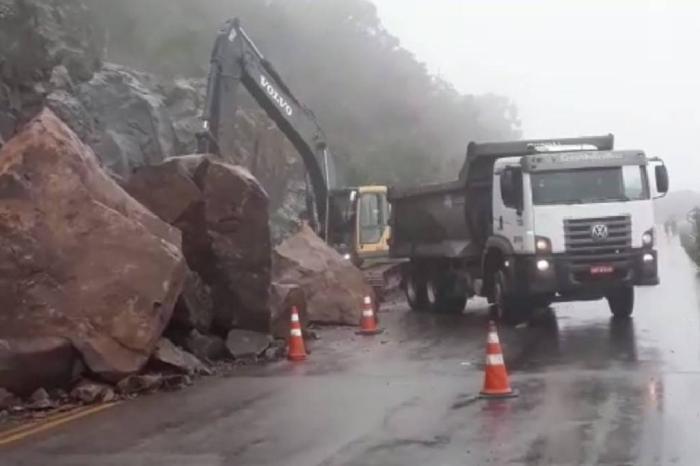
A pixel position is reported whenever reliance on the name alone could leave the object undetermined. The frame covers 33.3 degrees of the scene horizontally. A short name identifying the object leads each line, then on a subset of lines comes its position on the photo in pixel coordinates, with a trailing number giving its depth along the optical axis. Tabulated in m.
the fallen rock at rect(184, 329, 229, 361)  16.28
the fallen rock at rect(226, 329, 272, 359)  16.84
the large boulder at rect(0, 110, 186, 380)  13.55
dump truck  19.80
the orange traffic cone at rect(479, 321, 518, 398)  12.17
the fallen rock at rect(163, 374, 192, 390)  14.16
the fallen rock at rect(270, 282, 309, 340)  18.34
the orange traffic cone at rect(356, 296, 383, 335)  20.31
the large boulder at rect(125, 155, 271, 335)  17.23
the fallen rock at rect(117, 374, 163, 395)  13.70
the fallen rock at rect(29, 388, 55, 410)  12.84
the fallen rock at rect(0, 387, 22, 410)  12.73
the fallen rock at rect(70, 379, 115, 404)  13.21
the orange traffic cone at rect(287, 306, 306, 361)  16.86
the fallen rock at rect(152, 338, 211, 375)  14.71
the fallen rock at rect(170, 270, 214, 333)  16.23
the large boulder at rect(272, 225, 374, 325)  22.11
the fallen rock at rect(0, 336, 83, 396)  13.05
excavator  24.52
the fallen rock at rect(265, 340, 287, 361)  17.08
